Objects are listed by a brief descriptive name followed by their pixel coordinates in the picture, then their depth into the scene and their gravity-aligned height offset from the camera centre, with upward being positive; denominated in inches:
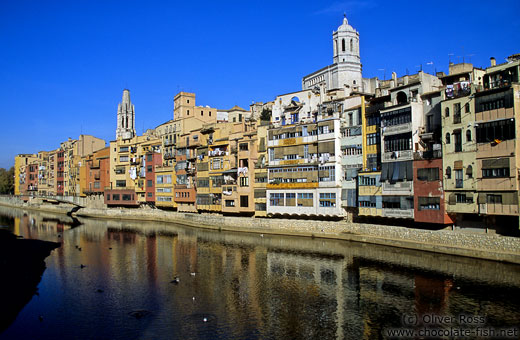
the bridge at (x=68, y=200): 3836.9 -111.1
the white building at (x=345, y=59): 3890.3 +1156.5
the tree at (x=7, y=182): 6461.6 +104.5
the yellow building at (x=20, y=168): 5816.9 +287.2
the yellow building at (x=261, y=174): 2312.6 +61.2
